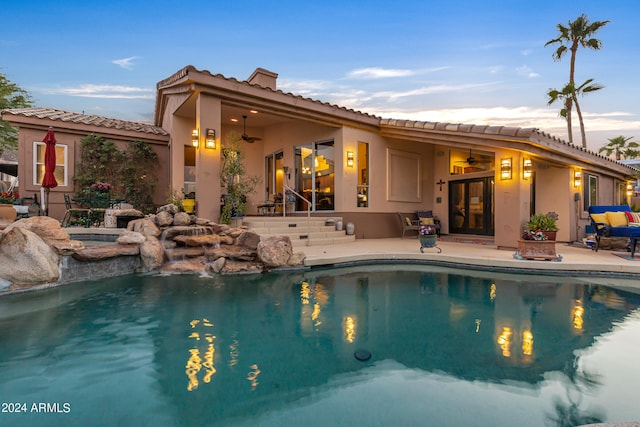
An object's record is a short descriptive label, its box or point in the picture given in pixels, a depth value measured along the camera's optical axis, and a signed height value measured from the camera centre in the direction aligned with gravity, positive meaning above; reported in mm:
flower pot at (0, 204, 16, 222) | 5270 -49
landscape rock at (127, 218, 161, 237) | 5395 -320
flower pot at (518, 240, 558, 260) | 5574 -743
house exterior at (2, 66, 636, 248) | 6738 +1539
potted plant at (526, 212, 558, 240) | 5781 -299
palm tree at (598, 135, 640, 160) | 22031 +4999
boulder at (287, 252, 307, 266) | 5464 -918
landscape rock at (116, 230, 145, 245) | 4984 -492
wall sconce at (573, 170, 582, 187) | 8852 +1020
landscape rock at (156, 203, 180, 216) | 6027 +33
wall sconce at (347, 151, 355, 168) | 8586 +1523
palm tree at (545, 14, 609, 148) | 14656 +9028
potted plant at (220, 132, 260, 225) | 6781 +661
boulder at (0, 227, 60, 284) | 3869 -657
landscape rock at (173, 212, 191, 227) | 5840 -171
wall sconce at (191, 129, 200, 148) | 6354 +1619
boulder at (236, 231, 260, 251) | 5555 -566
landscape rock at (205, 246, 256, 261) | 5328 -794
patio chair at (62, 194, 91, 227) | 6768 -116
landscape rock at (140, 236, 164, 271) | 4980 -772
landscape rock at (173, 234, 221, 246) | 5461 -562
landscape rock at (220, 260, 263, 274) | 5117 -1022
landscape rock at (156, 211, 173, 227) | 5762 -170
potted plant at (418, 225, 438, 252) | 6246 -578
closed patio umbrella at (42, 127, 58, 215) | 6525 +1110
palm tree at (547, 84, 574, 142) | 15031 +6072
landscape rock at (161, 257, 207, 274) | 5020 -982
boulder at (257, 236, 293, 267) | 5301 -749
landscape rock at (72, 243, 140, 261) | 4461 -672
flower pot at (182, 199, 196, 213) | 6762 +131
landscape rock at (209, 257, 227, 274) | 5055 -958
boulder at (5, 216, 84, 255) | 4246 -349
